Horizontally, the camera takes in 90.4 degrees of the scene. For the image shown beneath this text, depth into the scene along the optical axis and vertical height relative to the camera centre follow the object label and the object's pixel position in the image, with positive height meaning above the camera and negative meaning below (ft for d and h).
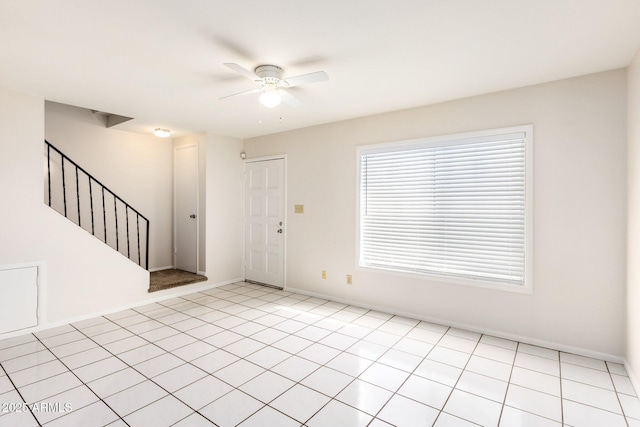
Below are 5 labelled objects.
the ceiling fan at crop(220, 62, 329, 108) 8.18 +3.50
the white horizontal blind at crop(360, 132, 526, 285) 10.66 +0.06
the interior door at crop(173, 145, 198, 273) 17.88 +0.10
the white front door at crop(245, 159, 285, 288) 17.08 -0.68
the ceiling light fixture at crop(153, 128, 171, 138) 16.34 +3.95
